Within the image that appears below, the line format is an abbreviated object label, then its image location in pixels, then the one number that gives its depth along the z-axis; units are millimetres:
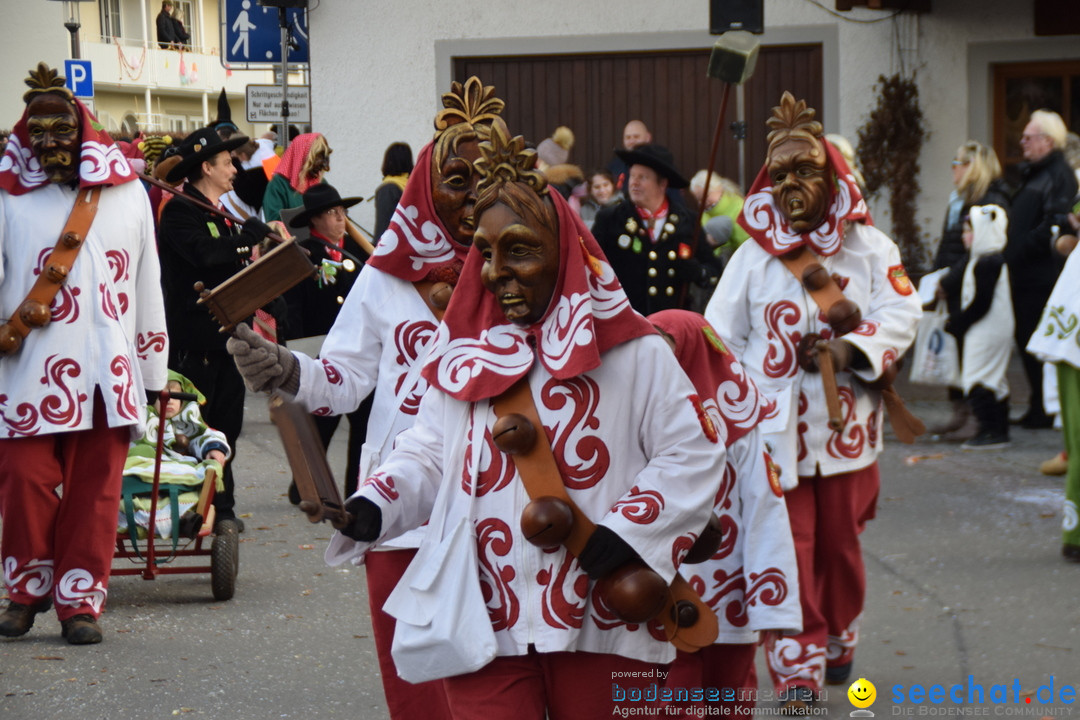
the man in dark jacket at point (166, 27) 43844
